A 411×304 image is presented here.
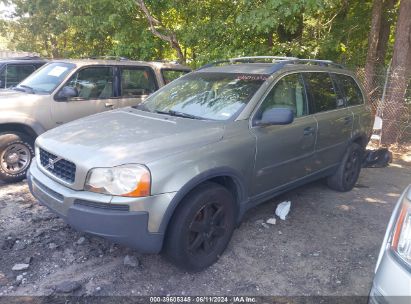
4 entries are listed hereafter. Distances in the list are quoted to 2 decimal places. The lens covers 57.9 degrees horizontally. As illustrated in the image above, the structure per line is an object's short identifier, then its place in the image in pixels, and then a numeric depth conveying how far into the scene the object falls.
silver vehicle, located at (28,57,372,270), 2.84
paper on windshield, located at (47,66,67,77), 5.74
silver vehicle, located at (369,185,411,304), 1.87
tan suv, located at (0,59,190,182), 5.20
